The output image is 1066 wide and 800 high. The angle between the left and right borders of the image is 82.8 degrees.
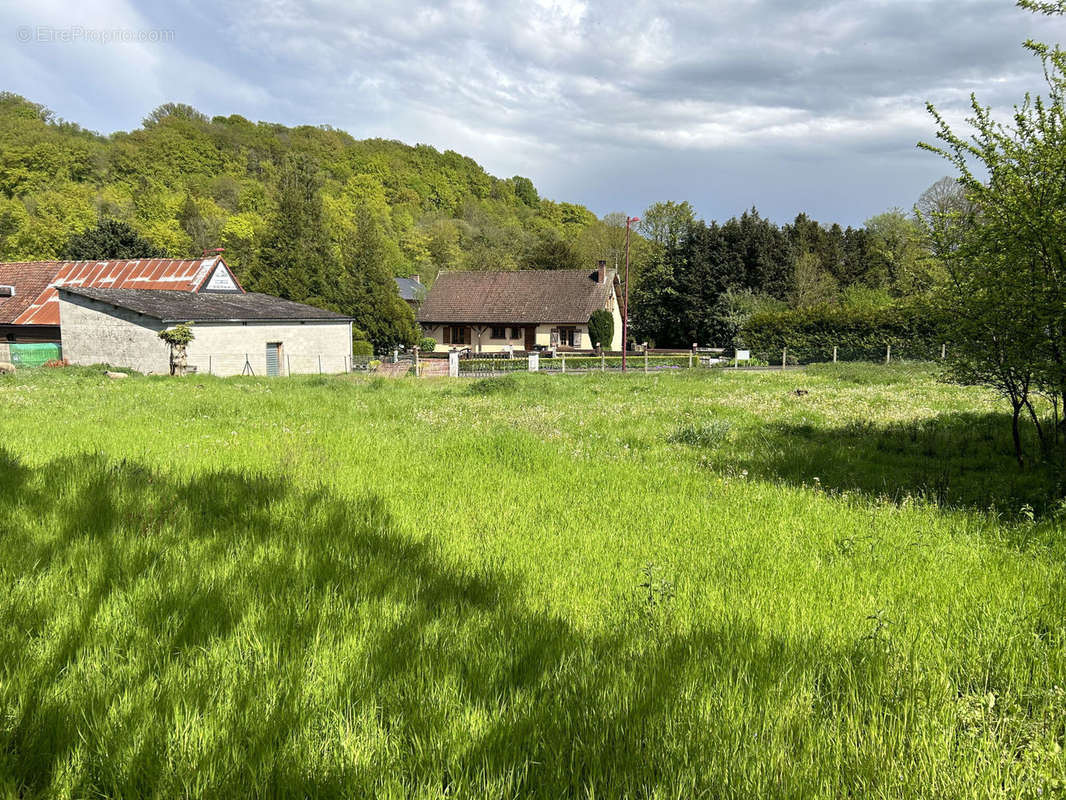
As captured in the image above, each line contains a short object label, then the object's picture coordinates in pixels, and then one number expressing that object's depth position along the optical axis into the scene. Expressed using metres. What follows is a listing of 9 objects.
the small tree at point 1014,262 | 6.86
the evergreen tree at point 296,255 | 48.06
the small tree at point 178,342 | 28.12
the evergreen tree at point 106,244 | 50.44
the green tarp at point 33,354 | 32.34
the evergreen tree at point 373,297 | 47.88
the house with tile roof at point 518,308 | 55.12
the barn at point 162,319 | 30.19
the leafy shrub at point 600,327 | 53.56
